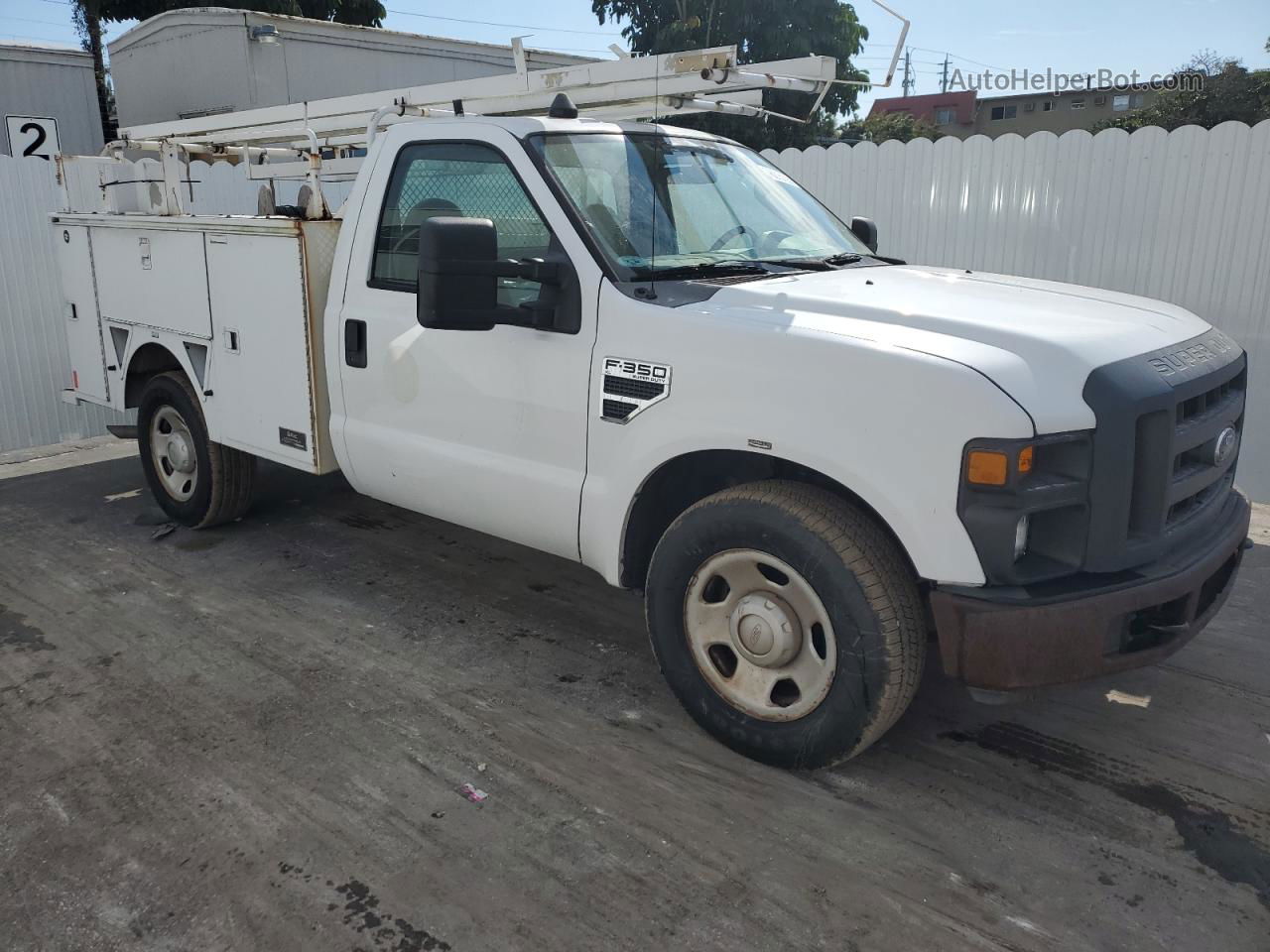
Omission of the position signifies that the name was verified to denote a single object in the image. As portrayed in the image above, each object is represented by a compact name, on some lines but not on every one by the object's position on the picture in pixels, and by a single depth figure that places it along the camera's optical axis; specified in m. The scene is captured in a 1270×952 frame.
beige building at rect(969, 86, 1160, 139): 51.72
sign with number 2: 8.73
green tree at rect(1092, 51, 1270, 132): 30.81
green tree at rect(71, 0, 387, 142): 20.81
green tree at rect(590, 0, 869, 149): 22.70
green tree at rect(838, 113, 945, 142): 37.72
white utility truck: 2.76
